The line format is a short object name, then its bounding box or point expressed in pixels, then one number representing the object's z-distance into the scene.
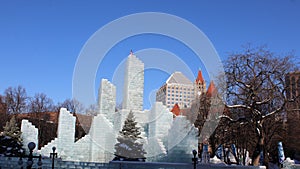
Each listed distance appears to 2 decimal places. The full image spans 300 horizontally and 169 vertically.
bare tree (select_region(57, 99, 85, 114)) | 40.59
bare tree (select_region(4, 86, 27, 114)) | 38.03
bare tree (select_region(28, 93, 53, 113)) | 39.56
